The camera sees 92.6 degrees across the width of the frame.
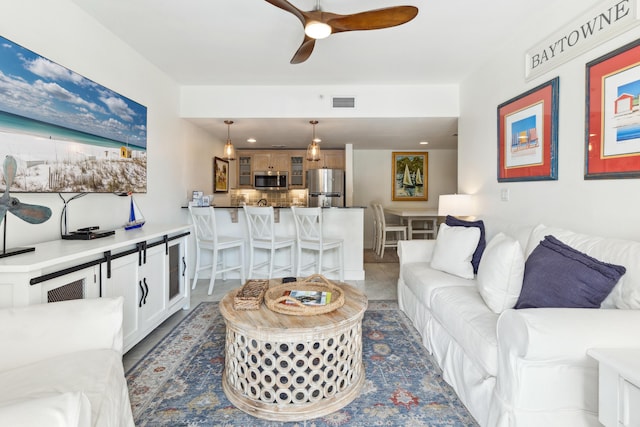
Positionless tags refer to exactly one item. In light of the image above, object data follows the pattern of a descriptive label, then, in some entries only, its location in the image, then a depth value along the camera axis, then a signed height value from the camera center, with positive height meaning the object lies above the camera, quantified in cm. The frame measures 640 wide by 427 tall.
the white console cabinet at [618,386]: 93 -58
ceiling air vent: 386 +130
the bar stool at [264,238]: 366 -43
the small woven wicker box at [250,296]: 180 -56
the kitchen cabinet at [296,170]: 673 +76
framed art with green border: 694 +74
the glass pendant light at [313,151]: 431 +76
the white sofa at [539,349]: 115 -65
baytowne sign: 167 +107
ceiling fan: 179 +114
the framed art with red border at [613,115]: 162 +50
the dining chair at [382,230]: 586 -50
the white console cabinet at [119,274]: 138 -40
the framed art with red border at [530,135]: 219 +55
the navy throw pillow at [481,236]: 254 -27
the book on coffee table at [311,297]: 187 -59
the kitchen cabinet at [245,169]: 676 +78
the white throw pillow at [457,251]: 243 -38
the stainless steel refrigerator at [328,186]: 627 +38
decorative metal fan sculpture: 145 -2
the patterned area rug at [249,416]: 155 -108
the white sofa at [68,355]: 103 -59
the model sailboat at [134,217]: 265 -12
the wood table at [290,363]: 157 -87
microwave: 659 +53
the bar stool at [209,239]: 356 -43
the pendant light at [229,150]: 416 +74
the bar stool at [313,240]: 368 -45
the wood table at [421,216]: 572 -23
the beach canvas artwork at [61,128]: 176 +53
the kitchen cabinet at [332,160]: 664 +97
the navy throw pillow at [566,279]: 141 -36
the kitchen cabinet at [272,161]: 671 +96
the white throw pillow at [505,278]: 173 -42
